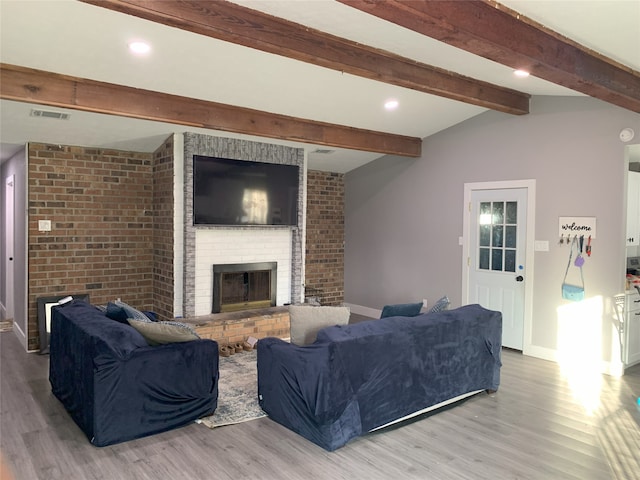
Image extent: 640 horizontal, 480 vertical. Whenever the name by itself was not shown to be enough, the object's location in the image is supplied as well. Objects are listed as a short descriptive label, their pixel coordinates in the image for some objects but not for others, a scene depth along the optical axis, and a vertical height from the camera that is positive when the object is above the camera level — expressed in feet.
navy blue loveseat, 10.58 -3.45
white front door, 18.85 -0.87
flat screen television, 18.35 +1.51
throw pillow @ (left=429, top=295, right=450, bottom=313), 13.73 -2.06
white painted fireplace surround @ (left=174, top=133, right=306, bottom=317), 18.11 -0.44
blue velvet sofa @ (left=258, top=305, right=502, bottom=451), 10.53 -3.30
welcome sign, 16.75 +0.28
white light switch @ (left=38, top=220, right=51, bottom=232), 17.83 +0.10
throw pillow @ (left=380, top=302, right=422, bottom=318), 13.32 -2.14
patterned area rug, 12.11 -4.59
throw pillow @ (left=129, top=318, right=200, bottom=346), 11.31 -2.38
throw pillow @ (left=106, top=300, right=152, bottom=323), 12.64 -2.20
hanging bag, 16.92 -1.95
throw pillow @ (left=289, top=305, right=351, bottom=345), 11.68 -2.17
